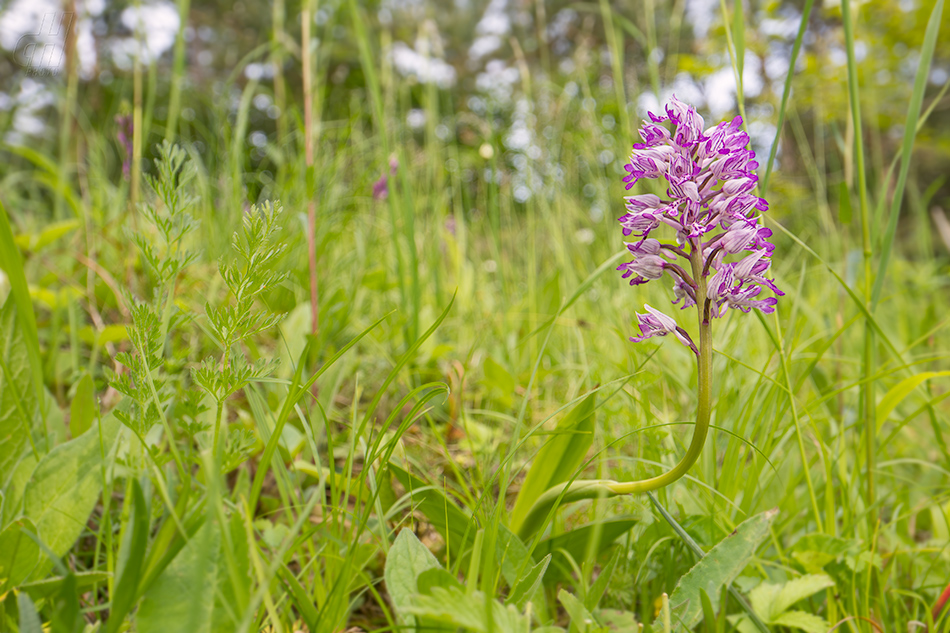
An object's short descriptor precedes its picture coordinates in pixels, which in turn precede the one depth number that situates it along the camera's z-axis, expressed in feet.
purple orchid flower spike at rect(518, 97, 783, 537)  1.18
